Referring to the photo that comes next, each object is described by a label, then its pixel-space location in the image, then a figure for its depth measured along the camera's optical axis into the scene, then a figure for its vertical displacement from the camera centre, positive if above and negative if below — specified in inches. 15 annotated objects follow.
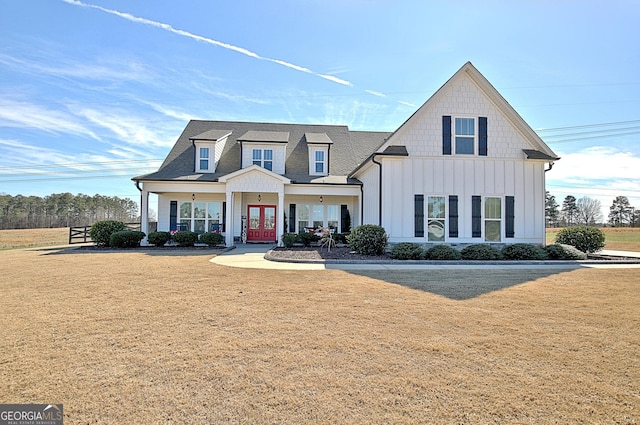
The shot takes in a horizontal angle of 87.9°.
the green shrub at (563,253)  484.2 -51.2
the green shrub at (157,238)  666.2 -39.5
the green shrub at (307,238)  695.1 -41.2
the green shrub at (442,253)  476.7 -50.4
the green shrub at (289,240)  661.3 -43.2
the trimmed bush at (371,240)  516.1 -34.2
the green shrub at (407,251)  472.1 -48.0
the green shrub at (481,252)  481.4 -50.5
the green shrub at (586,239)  544.4 -34.2
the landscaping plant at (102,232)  663.1 -27.1
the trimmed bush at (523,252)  485.4 -50.0
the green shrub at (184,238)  661.9 -39.2
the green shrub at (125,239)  644.1 -40.1
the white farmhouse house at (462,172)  558.3 +78.9
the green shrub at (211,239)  668.1 -41.5
